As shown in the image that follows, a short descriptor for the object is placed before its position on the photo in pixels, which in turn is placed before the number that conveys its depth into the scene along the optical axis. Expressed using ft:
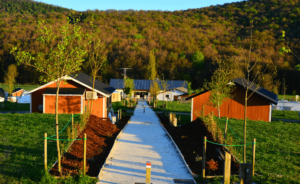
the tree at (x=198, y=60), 284.00
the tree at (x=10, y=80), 136.24
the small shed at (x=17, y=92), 142.73
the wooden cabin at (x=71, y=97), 69.01
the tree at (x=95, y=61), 55.36
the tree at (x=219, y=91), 66.69
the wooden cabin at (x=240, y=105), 72.43
